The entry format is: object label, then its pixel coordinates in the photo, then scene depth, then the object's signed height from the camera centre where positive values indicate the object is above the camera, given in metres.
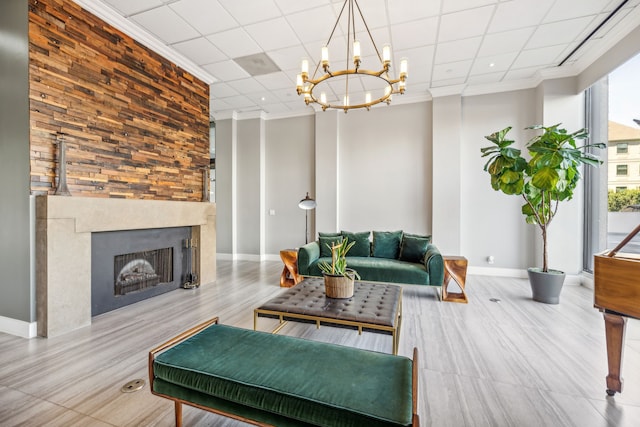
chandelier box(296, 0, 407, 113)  2.40 +2.32
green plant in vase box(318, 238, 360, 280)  2.64 -0.55
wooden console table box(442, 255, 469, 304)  3.81 -0.87
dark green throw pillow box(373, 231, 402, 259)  4.64 -0.56
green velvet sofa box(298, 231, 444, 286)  3.83 -0.74
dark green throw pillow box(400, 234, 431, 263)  4.34 -0.59
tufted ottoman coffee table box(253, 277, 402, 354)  2.10 -0.82
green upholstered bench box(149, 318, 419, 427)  1.16 -0.80
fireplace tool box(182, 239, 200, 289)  4.41 -0.91
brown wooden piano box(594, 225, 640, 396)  1.55 -0.49
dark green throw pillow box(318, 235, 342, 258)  4.77 -0.54
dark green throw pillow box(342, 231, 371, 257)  4.76 -0.56
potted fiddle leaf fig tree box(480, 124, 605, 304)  3.47 +0.47
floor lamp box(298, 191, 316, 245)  5.07 +0.15
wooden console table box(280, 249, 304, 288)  4.53 -0.92
